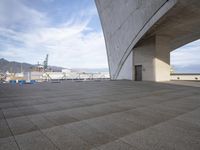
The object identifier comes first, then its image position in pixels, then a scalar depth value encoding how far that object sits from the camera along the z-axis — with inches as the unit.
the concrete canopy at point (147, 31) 514.3
